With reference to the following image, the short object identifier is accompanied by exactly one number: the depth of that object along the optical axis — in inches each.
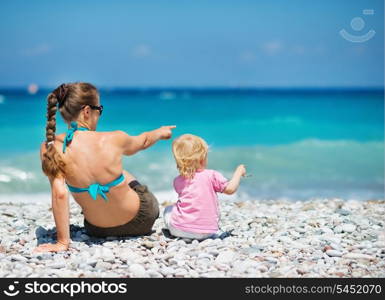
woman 150.3
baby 158.7
